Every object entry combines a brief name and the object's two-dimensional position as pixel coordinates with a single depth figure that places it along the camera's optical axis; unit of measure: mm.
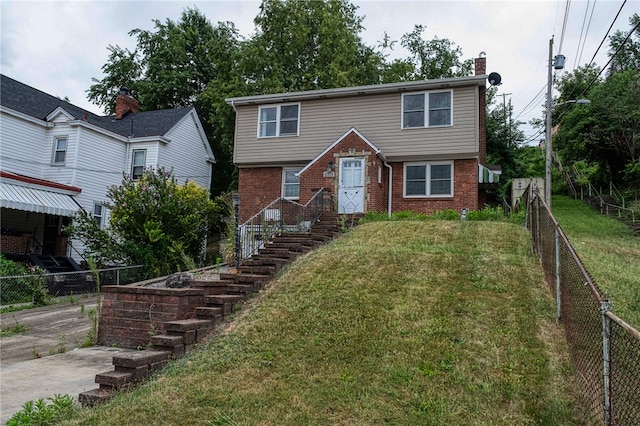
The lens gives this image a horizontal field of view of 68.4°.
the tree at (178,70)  33125
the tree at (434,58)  34438
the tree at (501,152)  26438
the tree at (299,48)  26984
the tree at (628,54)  38281
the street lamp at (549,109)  18067
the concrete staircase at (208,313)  5281
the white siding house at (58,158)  18375
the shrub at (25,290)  12422
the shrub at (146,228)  14852
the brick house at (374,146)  16578
